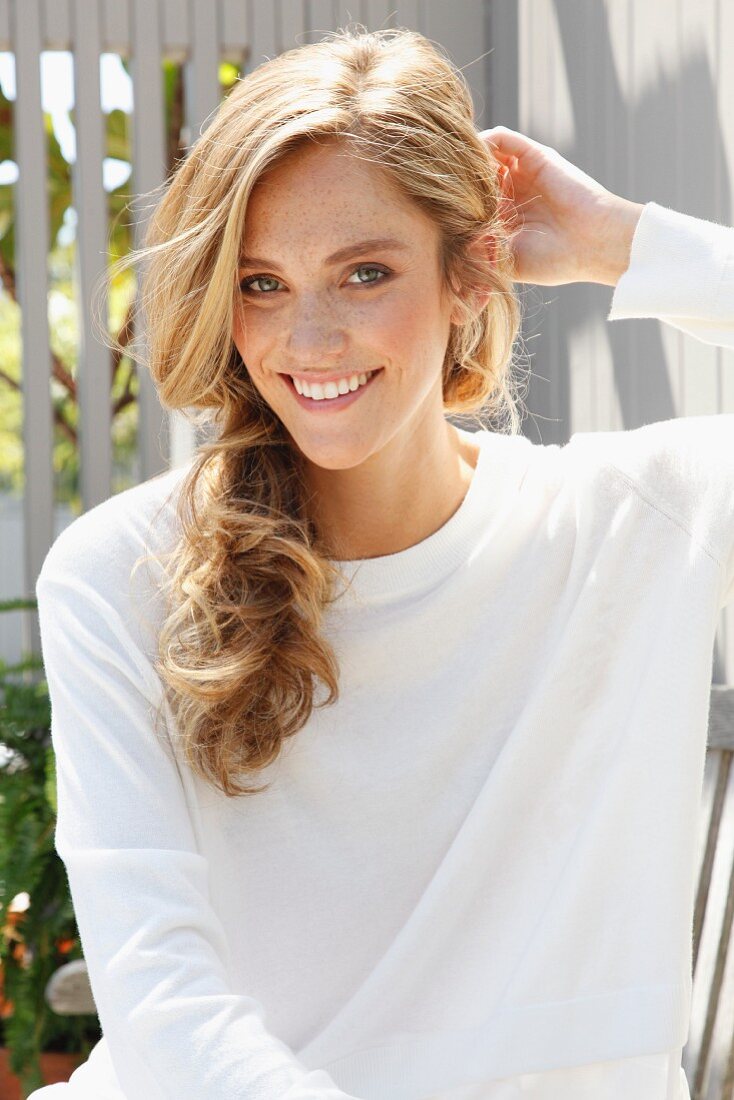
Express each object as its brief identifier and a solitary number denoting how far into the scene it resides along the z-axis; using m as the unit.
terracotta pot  3.07
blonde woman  1.41
